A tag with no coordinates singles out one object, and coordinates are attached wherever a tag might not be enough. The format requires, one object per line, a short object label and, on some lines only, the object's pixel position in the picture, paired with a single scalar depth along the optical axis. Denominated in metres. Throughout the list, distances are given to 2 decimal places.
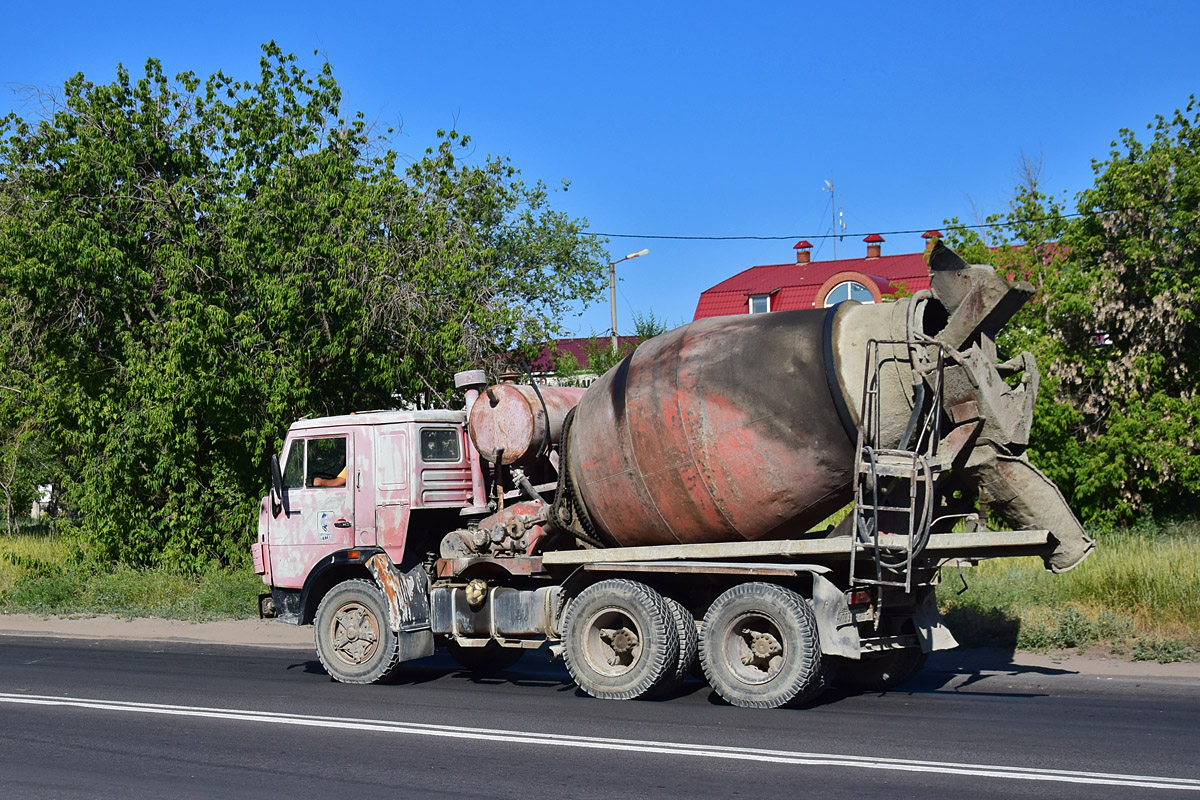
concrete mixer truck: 8.61
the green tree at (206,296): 17.25
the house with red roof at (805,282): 44.90
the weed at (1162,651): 10.91
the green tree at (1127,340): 20.38
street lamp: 36.47
